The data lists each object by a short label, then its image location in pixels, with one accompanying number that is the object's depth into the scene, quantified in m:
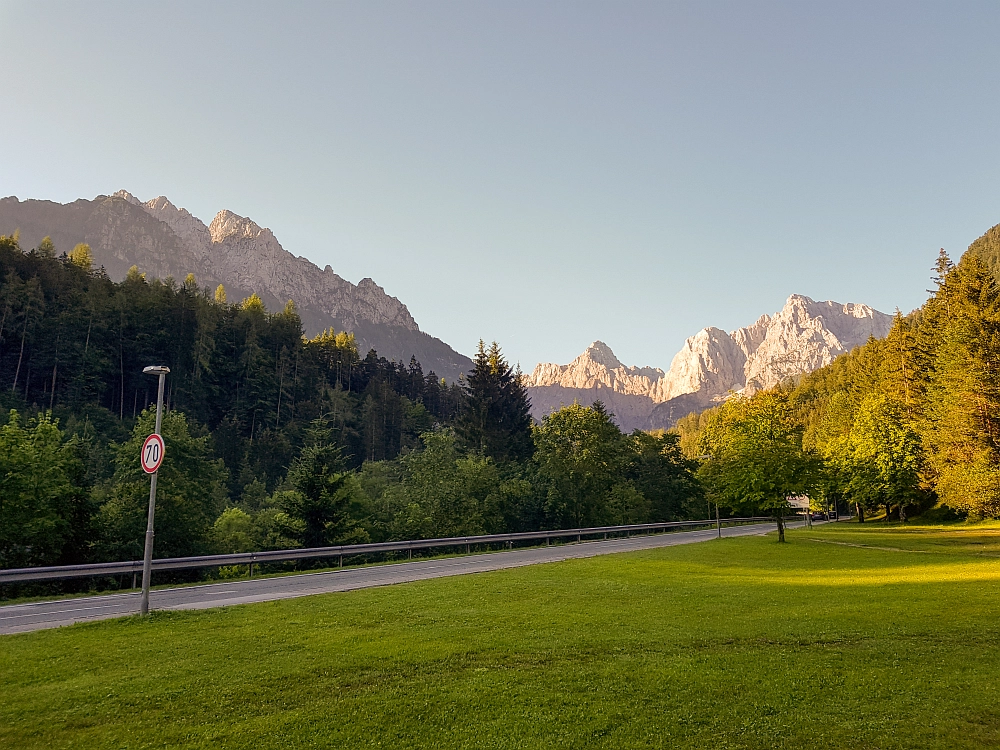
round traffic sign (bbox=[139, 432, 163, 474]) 13.27
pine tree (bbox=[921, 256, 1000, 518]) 46.59
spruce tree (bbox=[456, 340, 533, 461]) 66.81
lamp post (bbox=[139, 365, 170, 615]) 13.22
